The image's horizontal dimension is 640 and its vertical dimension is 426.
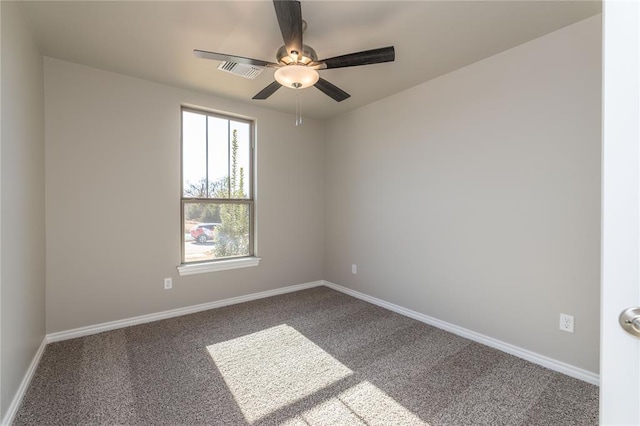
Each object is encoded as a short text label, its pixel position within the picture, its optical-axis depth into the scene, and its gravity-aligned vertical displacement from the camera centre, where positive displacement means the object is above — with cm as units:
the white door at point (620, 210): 66 +0
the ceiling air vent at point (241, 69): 259 +131
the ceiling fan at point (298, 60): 182 +104
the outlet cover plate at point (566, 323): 210 -83
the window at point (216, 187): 333 +28
